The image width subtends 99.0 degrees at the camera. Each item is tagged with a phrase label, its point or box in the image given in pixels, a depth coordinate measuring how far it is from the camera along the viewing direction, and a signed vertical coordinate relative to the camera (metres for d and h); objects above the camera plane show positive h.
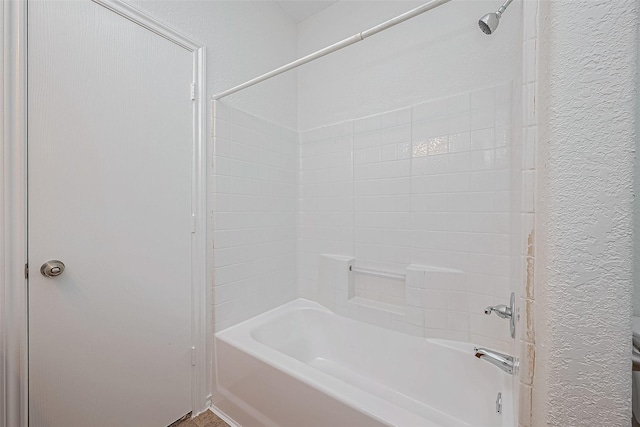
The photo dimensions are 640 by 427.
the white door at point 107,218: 1.02 -0.04
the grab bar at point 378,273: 1.65 -0.39
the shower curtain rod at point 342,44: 0.99 +0.71
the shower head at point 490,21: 1.04 +0.73
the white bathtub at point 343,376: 1.05 -0.81
